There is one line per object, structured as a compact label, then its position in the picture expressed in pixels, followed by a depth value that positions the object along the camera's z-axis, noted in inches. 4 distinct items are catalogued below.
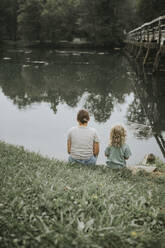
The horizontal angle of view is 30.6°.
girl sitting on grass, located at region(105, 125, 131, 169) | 194.4
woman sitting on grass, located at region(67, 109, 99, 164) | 197.9
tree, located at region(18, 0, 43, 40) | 2292.1
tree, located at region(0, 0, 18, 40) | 2576.3
